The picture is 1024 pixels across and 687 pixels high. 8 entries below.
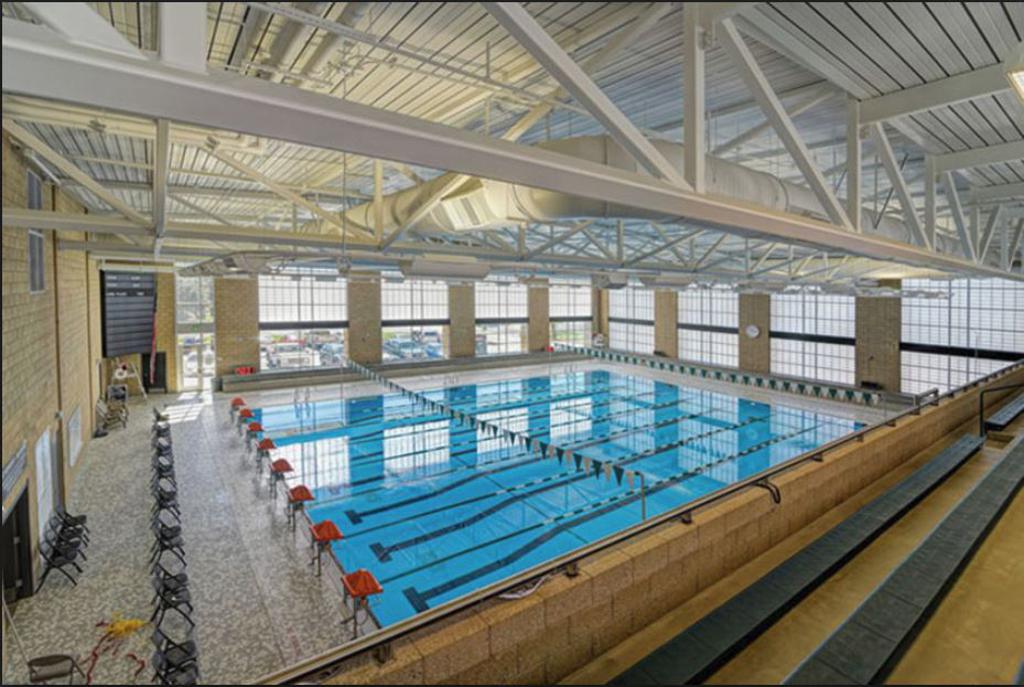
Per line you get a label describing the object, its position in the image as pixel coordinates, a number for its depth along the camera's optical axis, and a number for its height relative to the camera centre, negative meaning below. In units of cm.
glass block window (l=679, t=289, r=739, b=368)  2458 -42
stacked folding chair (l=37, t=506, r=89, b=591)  656 -291
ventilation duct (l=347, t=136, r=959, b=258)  438 +133
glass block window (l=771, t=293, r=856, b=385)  2056 -79
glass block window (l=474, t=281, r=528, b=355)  2650 +5
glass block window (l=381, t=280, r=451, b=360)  2378 +3
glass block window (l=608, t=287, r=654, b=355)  2870 -7
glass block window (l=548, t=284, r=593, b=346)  2926 +25
